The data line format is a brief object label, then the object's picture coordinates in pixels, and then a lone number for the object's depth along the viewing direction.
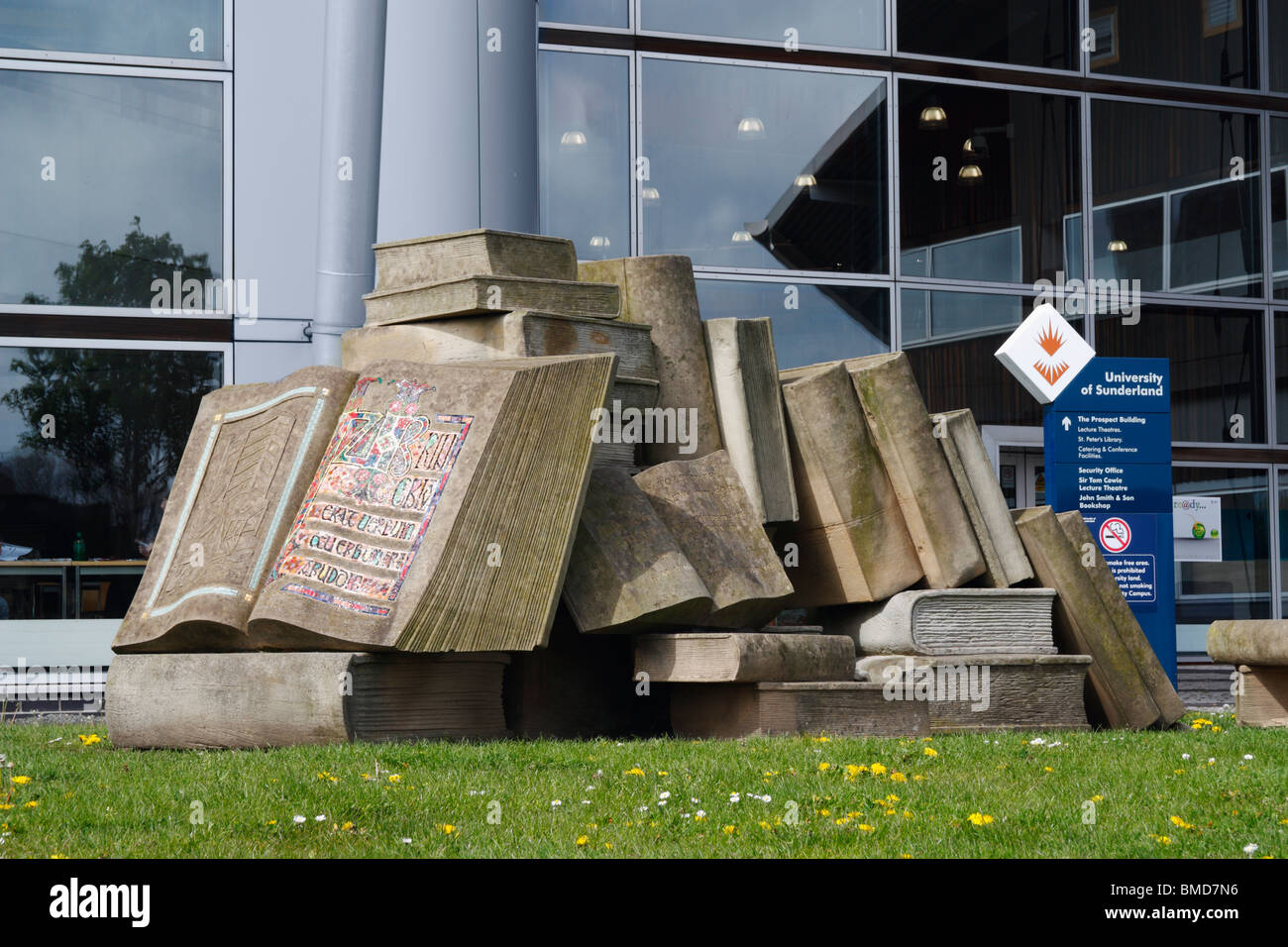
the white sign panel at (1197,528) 14.92
